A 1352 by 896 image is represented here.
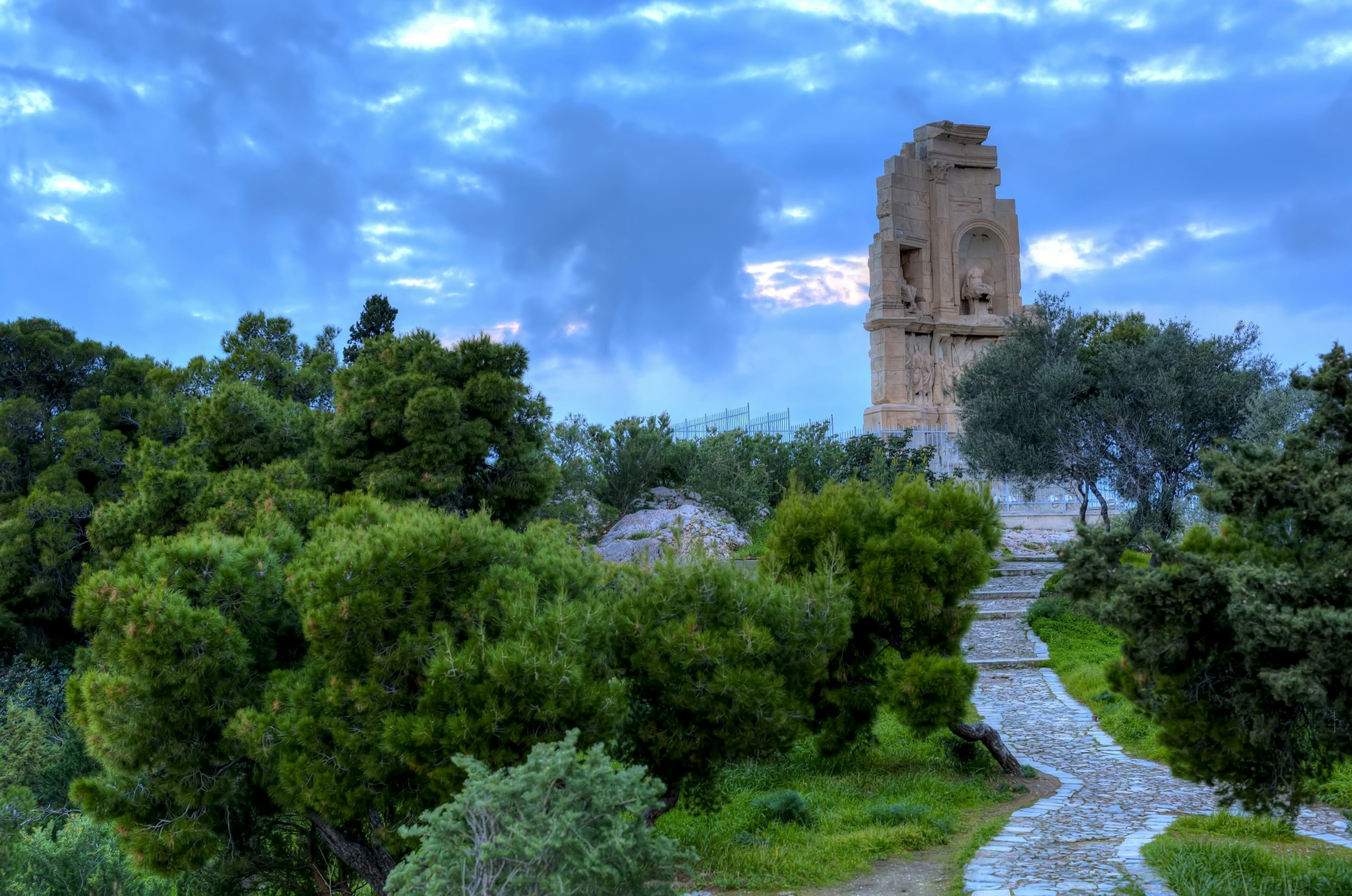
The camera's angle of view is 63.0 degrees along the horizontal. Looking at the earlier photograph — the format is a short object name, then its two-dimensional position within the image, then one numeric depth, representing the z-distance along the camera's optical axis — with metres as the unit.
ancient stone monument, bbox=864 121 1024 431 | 32.81
